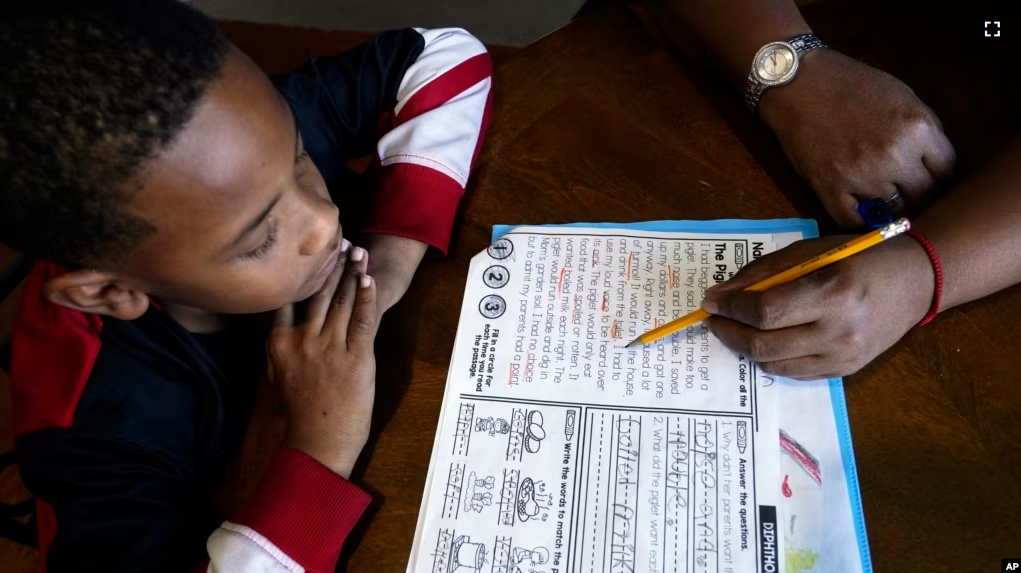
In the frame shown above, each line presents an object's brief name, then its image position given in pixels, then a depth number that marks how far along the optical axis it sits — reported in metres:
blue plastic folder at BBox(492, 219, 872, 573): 0.50
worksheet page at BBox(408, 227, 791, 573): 0.52
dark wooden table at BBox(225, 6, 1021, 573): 0.51
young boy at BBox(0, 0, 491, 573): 0.42
